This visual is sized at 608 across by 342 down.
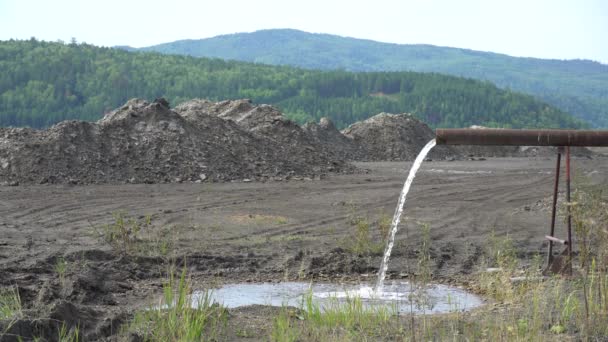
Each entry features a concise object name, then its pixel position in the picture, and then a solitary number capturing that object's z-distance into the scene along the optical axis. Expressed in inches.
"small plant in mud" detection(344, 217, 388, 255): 737.4
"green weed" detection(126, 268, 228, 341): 400.2
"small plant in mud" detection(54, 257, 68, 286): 567.3
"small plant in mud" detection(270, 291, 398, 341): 409.6
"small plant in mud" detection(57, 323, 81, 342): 392.3
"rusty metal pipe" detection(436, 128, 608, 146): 535.7
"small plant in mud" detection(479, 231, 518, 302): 534.6
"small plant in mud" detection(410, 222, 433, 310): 488.6
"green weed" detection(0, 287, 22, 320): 413.1
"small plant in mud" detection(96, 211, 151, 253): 722.2
